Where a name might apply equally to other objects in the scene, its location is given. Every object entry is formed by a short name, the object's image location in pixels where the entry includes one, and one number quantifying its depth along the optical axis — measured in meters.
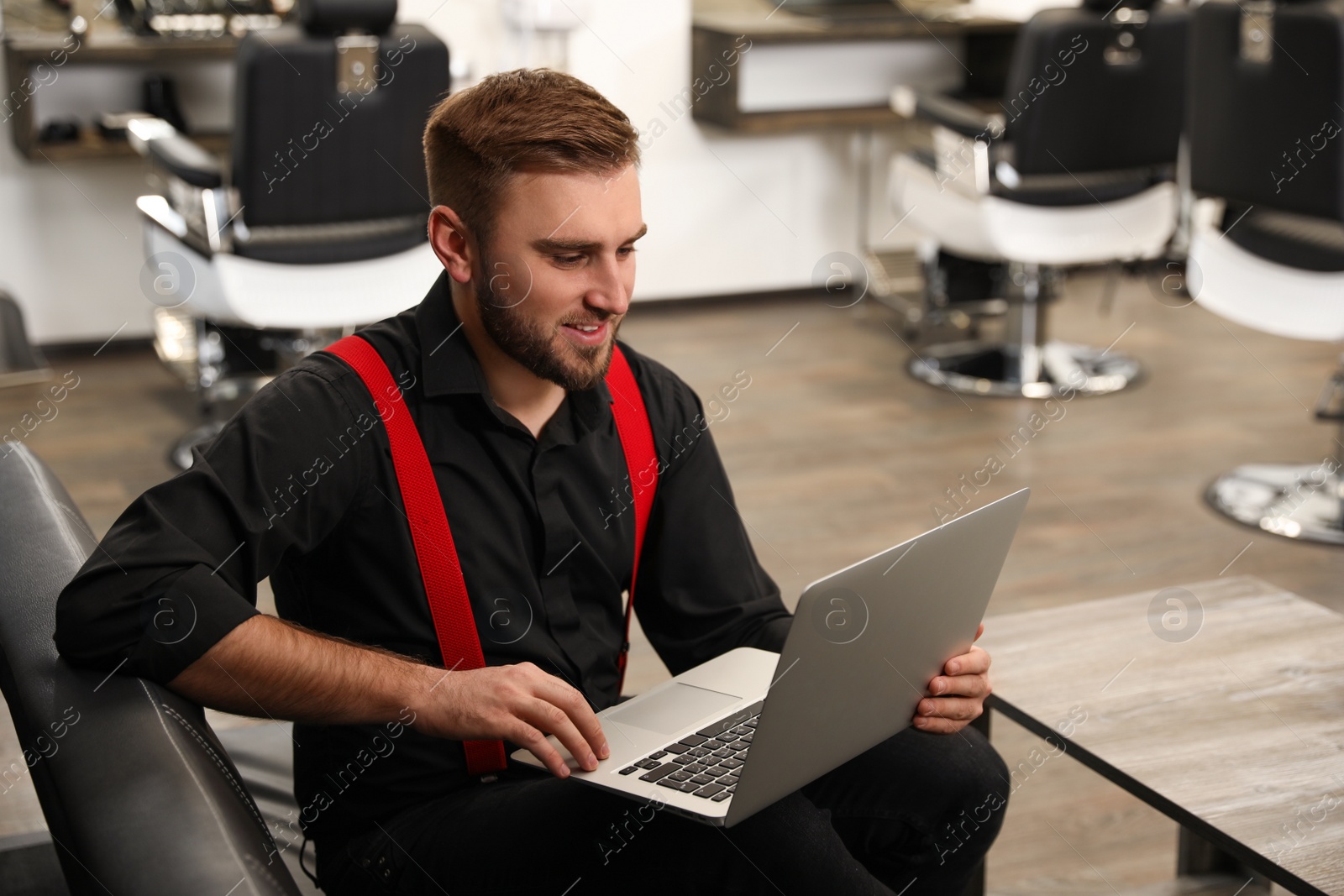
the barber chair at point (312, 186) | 3.31
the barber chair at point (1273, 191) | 3.22
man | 1.25
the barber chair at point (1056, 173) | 4.13
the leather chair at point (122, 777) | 1.02
